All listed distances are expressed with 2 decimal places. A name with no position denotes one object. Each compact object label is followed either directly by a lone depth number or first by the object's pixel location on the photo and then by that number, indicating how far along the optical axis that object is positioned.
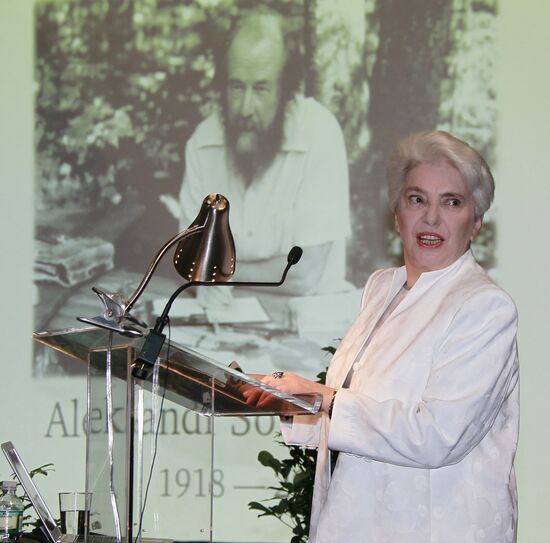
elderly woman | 4.06
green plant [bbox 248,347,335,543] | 6.77
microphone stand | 3.59
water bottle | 5.34
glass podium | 3.76
